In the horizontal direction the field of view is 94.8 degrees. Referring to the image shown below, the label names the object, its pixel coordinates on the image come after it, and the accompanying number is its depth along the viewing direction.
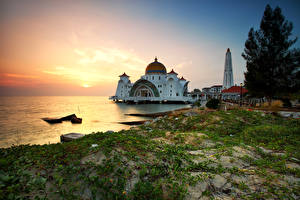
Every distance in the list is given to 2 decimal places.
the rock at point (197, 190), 2.47
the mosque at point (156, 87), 57.00
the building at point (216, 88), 98.04
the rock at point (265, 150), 4.64
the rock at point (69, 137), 8.34
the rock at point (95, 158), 3.04
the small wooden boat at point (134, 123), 15.54
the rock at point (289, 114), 10.54
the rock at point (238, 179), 2.86
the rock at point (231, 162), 3.51
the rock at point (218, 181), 2.71
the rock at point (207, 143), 5.30
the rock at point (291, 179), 2.84
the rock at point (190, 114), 11.62
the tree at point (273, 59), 14.71
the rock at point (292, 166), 3.50
